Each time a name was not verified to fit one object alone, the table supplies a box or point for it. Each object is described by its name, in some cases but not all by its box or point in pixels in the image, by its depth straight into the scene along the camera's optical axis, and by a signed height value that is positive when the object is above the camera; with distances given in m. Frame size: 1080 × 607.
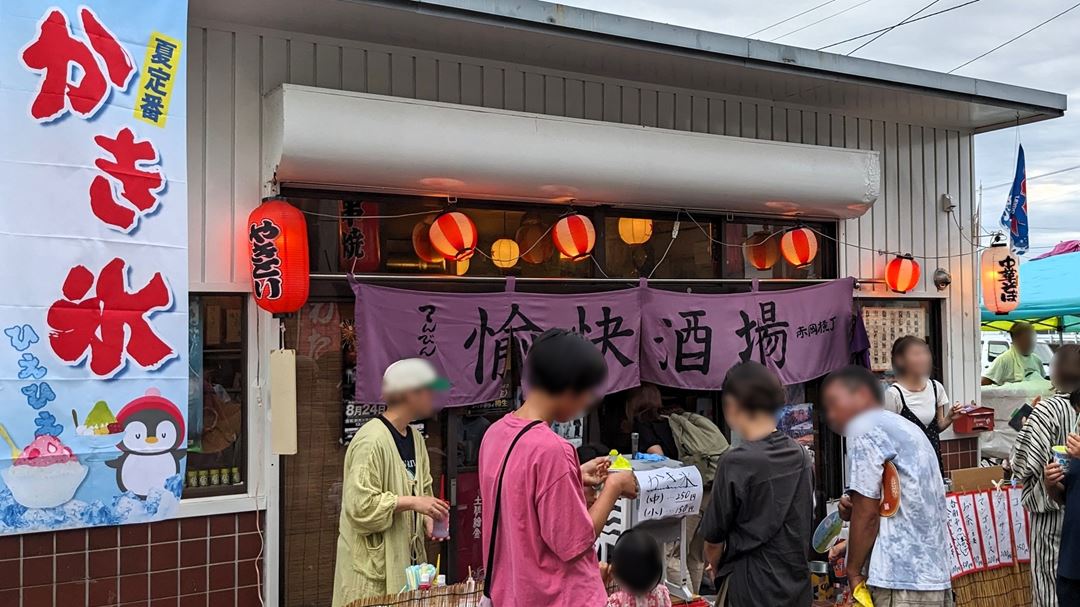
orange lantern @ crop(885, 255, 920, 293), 9.24 +0.47
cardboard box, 7.94 -1.53
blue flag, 9.57 +1.11
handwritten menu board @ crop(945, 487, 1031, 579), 6.95 -1.78
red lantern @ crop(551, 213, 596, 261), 7.36 +0.72
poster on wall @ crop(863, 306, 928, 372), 9.45 -0.12
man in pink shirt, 3.23 -0.66
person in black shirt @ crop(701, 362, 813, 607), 4.18 -0.92
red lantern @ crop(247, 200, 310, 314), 6.00 +0.45
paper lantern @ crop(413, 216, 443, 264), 7.08 +0.65
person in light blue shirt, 4.63 -1.02
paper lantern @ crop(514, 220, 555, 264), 7.63 +0.68
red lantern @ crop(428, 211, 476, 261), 6.78 +0.68
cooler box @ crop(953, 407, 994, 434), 9.77 -1.20
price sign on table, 6.02 -1.24
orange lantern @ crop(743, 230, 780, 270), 8.82 +0.70
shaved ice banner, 5.05 +0.37
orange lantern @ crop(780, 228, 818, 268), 8.62 +0.72
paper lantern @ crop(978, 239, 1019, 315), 9.66 +0.42
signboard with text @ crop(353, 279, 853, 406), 6.71 -0.11
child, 3.57 -1.03
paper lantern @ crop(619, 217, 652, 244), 8.14 +0.84
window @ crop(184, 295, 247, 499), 6.32 -0.55
